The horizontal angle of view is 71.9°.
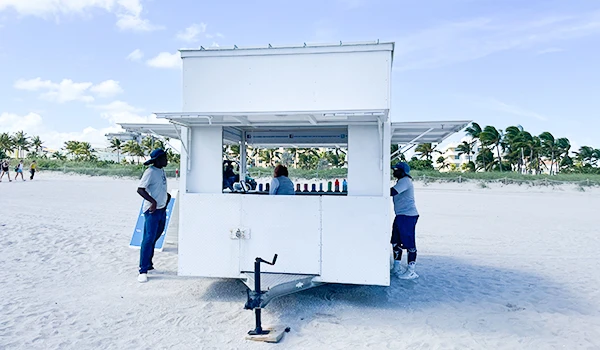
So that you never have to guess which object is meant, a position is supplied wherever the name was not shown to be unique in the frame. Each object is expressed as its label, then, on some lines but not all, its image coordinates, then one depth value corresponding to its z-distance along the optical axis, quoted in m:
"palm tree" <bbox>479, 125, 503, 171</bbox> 51.81
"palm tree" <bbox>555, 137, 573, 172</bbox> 55.16
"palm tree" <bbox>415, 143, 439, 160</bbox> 52.09
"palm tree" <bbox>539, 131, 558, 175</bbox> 53.94
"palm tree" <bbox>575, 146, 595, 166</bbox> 60.56
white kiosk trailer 5.09
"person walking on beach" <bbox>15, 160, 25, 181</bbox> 28.83
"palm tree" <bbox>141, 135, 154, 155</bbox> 55.18
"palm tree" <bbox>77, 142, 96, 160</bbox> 66.06
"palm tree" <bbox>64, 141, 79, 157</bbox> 68.31
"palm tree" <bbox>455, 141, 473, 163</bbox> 56.41
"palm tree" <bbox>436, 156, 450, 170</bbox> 59.03
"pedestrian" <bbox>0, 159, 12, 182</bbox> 27.29
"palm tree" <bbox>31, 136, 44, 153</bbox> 73.56
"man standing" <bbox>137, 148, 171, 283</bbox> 6.02
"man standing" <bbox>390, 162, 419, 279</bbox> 6.11
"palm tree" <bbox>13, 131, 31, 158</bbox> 68.94
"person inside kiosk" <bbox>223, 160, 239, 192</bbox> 6.40
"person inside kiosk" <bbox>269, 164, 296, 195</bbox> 5.72
